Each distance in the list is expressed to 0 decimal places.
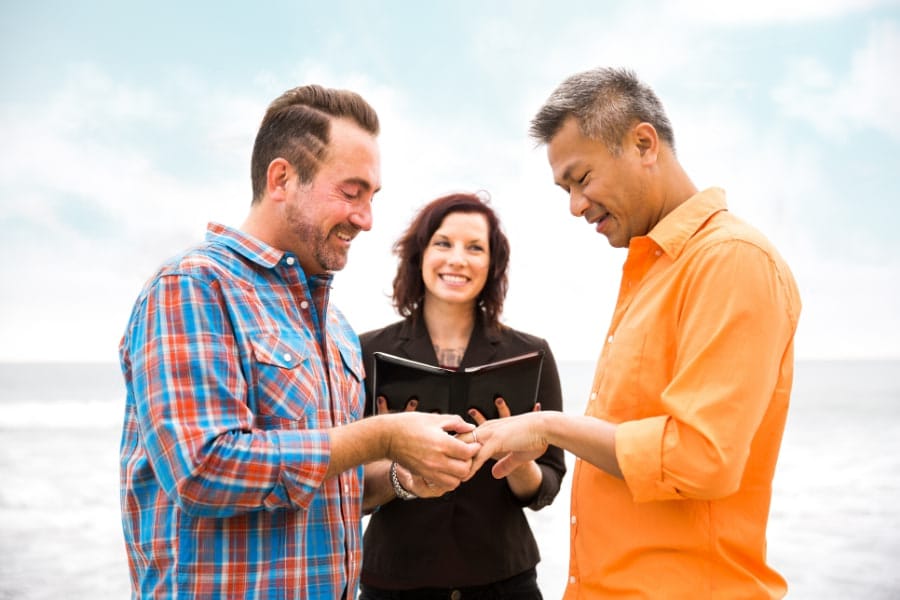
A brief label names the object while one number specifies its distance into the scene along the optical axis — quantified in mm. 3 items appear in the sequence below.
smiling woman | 2803
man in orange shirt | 1603
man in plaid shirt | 1669
